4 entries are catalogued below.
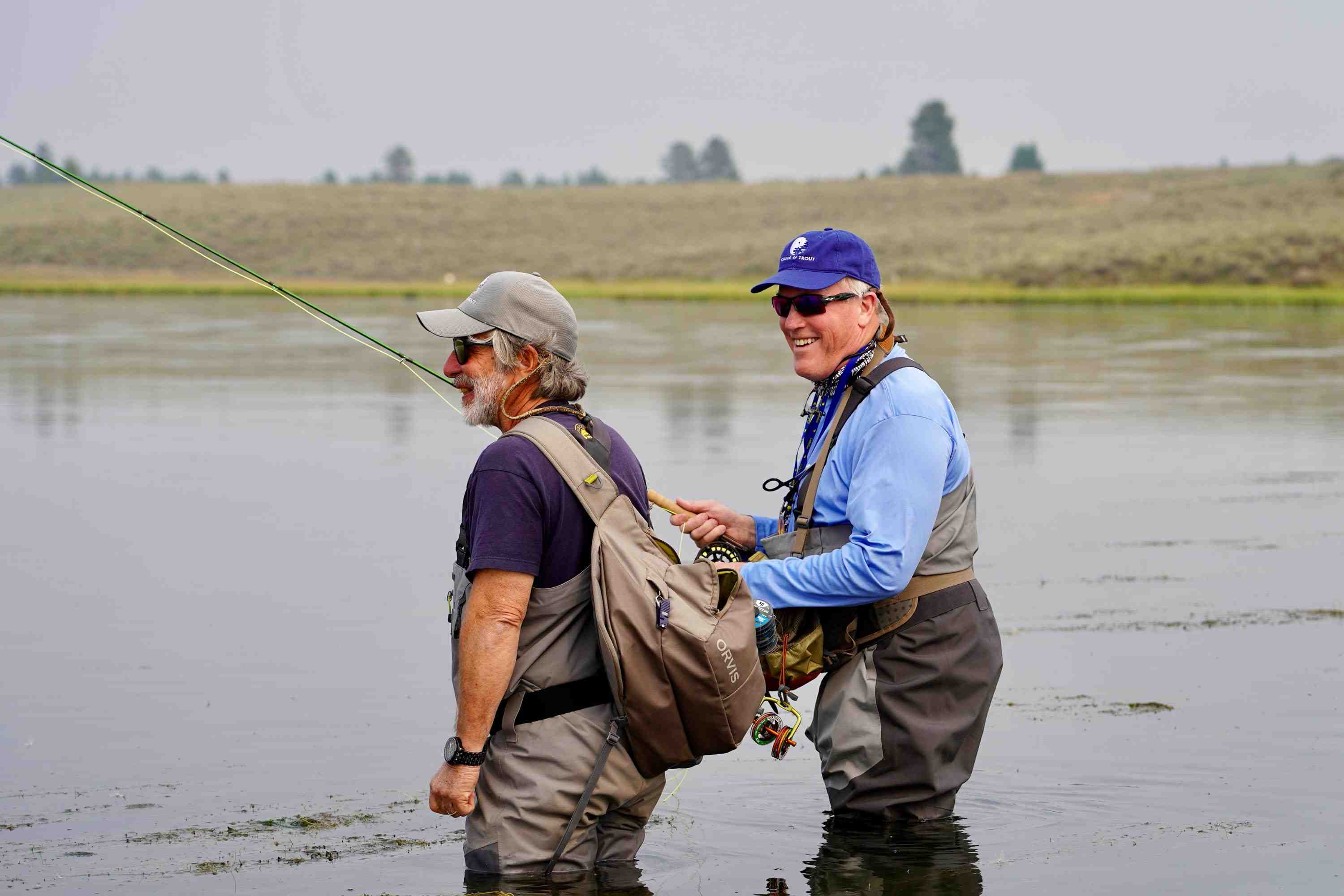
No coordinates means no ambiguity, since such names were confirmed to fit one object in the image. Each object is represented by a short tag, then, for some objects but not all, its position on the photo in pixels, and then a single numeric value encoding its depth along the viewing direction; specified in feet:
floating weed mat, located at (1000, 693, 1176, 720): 47.47
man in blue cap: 29.53
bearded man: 26.23
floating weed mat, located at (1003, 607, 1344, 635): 57.98
